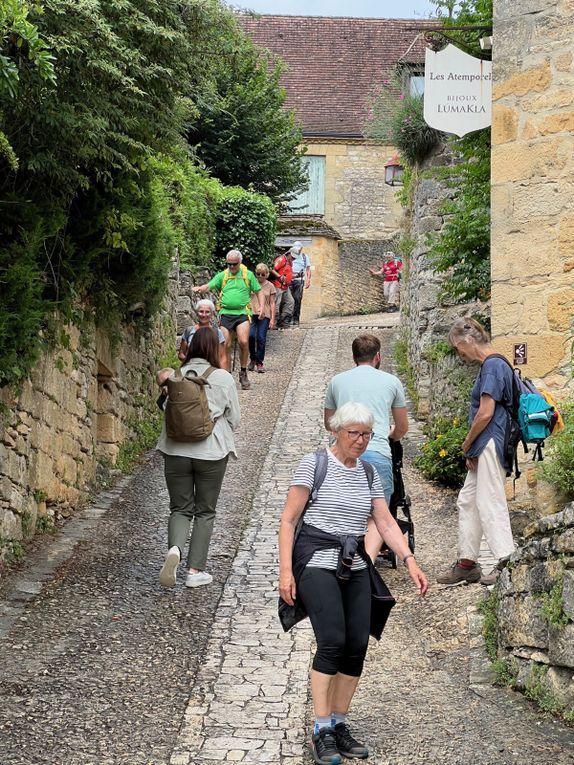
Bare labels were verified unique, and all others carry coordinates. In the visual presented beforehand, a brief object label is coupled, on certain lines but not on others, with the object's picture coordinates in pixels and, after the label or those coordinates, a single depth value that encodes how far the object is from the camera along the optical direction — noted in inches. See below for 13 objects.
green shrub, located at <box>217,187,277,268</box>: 796.6
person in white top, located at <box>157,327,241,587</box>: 298.0
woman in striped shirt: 191.5
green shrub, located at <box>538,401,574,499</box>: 275.1
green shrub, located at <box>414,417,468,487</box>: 396.2
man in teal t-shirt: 279.9
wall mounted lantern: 724.0
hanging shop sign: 348.8
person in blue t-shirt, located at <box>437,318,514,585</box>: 267.6
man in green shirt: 584.7
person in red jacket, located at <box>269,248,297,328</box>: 858.1
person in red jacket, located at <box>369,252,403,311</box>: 1100.0
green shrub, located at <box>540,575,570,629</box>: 205.6
